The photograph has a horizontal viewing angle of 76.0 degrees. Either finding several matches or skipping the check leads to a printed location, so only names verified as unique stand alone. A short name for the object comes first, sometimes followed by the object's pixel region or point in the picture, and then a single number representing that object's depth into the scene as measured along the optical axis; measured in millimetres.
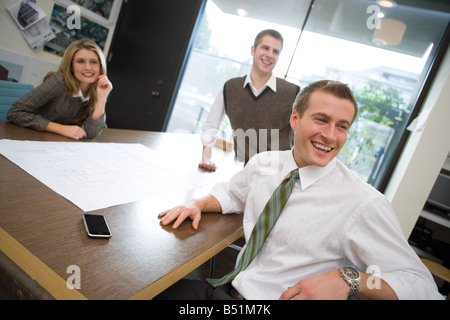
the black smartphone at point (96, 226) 731
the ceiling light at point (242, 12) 3709
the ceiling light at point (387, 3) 3105
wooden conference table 587
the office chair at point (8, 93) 1688
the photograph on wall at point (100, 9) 3342
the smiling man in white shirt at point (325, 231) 747
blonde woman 1448
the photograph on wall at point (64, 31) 3108
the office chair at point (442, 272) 2124
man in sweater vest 1925
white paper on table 948
